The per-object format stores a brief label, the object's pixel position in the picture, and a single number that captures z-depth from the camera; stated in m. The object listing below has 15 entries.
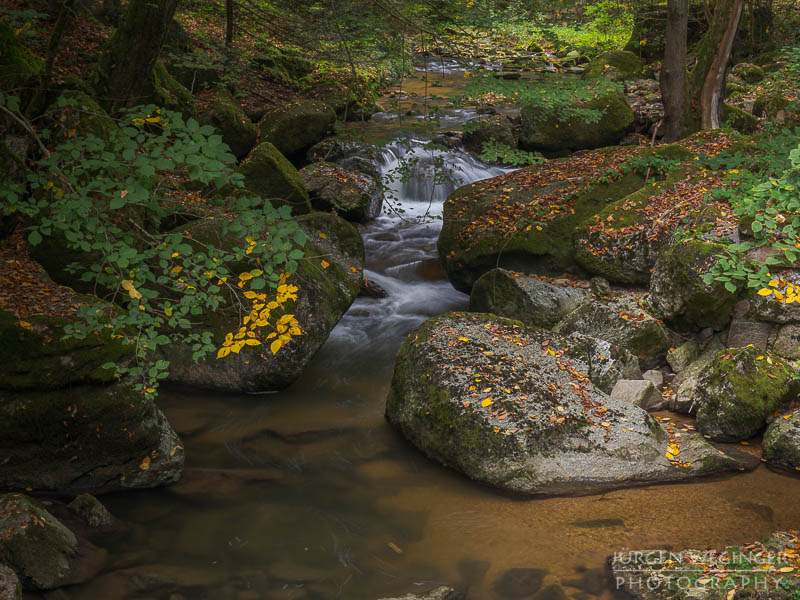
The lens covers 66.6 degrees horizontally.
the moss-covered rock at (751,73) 13.87
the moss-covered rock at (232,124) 10.86
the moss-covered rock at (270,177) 8.97
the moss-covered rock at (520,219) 8.29
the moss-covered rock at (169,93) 9.75
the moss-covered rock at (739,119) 10.62
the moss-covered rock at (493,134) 12.62
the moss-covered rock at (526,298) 7.40
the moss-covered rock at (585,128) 12.05
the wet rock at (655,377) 6.38
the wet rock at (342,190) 10.32
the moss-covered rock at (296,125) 11.70
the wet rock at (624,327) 6.64
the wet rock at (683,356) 6.48
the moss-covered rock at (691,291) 6.35
